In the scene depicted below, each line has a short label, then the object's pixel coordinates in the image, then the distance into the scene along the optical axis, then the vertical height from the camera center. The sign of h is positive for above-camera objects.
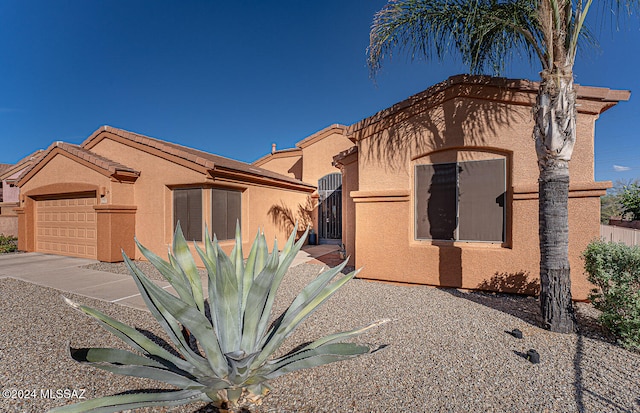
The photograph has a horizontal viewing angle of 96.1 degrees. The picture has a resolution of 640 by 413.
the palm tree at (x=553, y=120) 4.29 +1.32
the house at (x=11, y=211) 15.29 -0.28
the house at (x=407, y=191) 6.05 +0.41
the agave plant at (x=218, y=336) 2.02 -1.08
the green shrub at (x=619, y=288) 3.82 -1.18
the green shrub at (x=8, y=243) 12.57 -1.76
